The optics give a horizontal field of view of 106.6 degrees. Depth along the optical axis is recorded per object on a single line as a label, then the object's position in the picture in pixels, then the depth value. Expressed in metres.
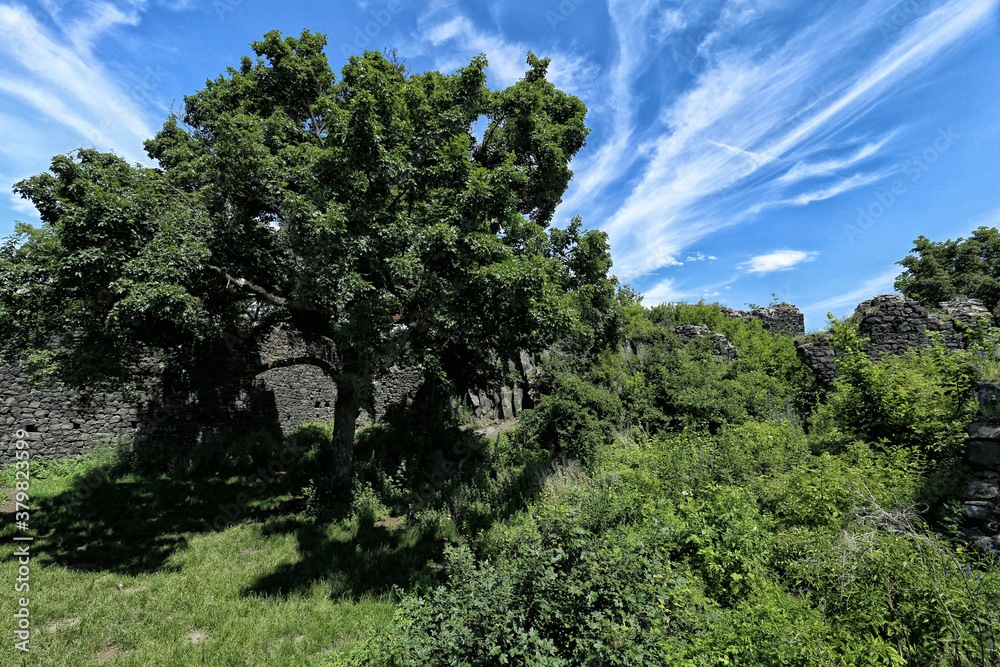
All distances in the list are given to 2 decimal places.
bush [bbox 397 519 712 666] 2.94
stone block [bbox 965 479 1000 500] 4.28
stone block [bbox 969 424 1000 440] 4.53
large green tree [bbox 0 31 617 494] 6.31
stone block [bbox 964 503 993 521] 4.22
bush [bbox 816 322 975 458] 5.57
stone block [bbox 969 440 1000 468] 4.47
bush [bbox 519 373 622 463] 9.89
